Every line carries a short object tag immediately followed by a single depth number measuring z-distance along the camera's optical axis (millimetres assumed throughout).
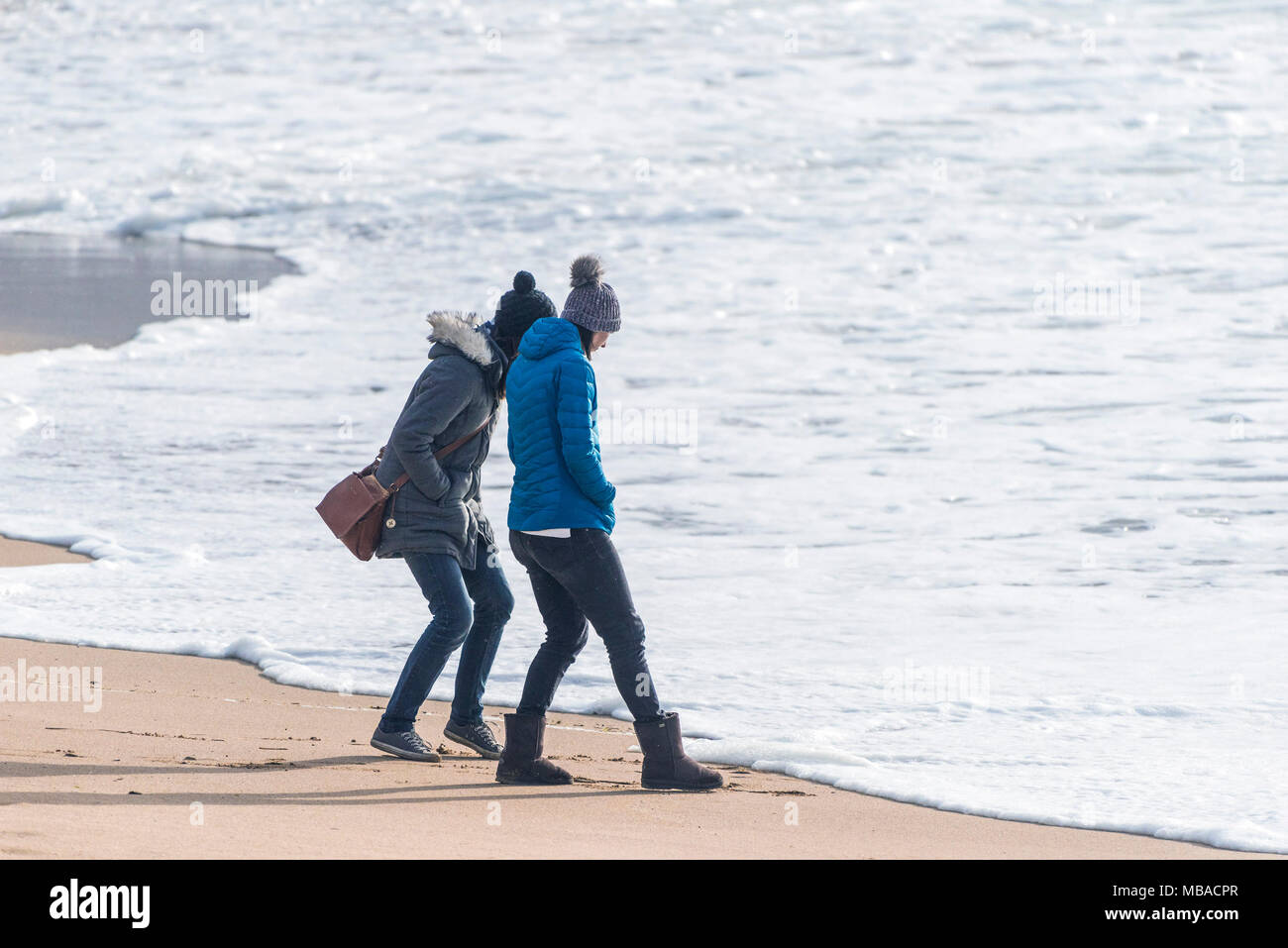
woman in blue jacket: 9266
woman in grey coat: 9836
